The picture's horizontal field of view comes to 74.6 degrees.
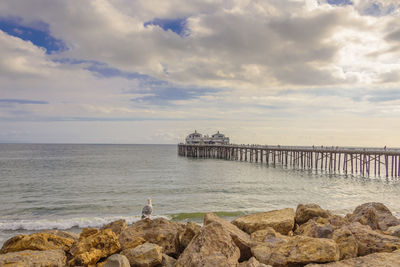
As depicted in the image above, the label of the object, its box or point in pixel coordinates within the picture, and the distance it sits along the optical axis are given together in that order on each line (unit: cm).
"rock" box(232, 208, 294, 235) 701
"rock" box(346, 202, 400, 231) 767
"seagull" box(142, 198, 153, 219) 923
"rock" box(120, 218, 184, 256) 586
